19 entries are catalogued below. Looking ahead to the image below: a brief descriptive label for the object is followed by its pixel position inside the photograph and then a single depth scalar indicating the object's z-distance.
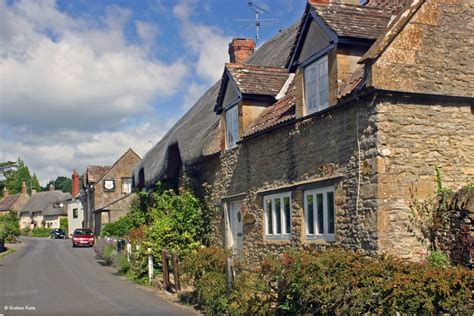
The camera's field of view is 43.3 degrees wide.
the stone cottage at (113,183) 61.03
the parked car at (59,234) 78.57
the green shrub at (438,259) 10.18
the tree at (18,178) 128.88
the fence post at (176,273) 15.77
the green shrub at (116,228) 41.84
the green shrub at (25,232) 92.55
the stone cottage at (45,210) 96.00
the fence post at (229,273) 11.76
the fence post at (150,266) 18.86
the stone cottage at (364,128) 10.56
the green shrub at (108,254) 28.16
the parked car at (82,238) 49.78
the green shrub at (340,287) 7.61
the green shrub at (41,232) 88.75
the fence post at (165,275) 16.73
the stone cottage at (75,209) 81.54
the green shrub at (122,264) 22.68
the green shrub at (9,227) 50.33
